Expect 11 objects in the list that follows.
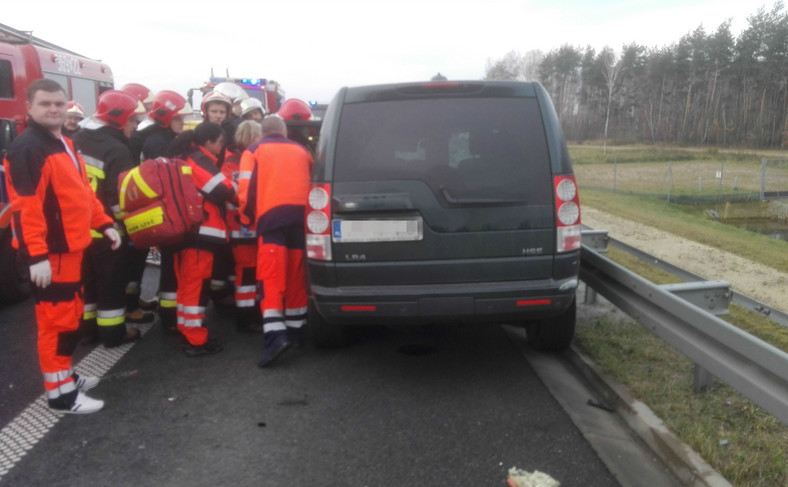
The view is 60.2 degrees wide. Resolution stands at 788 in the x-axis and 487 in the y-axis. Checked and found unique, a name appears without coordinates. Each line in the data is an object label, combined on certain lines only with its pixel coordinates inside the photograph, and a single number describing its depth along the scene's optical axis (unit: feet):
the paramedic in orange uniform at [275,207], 16.55
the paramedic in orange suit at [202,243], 17.31
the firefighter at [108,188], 17.26
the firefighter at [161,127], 19.94
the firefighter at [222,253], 20.18
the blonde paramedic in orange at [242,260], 19.01
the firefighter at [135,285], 19.70
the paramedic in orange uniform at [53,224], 12.63
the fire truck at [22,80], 21.75
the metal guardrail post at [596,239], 21.15
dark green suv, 13.58
